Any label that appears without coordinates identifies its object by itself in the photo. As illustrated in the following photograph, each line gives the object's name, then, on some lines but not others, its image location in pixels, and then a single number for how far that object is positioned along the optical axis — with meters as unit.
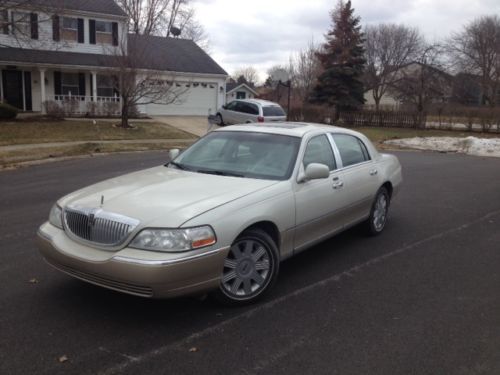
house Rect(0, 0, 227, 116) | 25.11
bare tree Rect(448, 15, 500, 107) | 55.28
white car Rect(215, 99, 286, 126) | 21.83
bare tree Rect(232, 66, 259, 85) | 95.25
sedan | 3.57
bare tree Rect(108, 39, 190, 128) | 21.69
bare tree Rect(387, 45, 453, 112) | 39.81
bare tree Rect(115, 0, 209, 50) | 32.78
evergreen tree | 35.41
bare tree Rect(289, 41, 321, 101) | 62.52
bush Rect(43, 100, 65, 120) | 24.61
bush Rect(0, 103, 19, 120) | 21.73
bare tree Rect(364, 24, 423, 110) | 61.16
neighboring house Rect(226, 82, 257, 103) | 46.91
